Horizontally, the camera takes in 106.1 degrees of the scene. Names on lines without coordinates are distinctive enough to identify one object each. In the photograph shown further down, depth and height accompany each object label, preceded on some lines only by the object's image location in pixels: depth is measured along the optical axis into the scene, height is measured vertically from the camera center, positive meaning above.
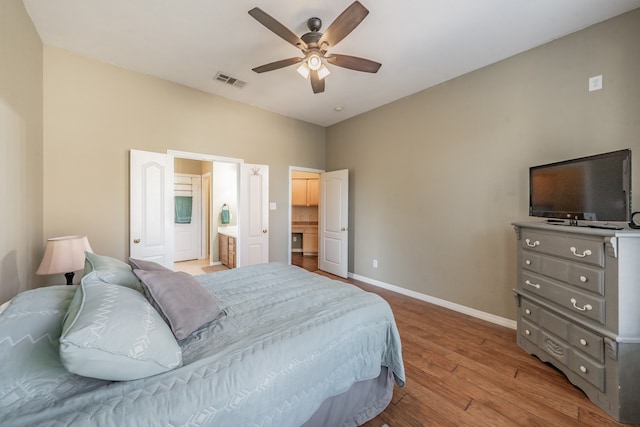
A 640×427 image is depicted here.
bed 0.78 -0.61
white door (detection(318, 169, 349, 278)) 4.44 -0.20
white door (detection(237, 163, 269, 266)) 3.92 -0.03
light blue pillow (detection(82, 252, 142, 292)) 1.23 -0.31
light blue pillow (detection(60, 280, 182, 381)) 0.78 -0.44
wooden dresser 1.51 -0.69
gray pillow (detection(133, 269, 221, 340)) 1.22 -0.48
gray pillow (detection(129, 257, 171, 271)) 1.48 -0.33
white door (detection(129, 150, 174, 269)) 2.95 +0.08
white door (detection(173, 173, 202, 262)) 5.51 -0.25
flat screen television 1.66 +0.19
